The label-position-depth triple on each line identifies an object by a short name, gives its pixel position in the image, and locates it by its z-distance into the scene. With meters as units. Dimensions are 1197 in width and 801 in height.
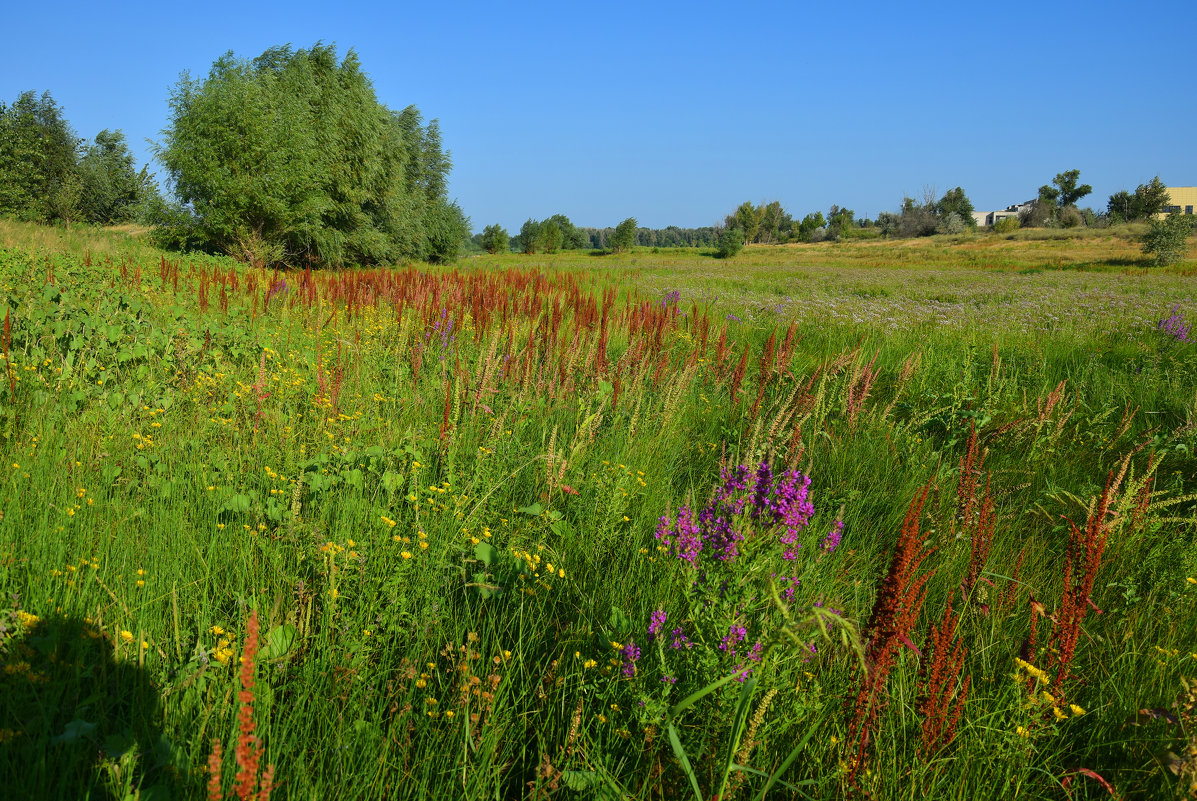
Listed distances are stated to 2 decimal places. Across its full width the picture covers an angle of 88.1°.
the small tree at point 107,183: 58.62
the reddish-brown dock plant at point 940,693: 1.54
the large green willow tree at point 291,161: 22.77
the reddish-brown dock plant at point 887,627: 1.39
